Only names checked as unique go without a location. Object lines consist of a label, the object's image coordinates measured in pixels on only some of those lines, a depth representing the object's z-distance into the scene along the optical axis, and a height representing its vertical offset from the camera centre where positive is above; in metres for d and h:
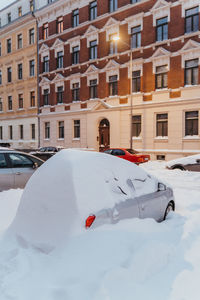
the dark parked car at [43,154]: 15.16 -1.34
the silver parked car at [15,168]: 7.03 -1.04
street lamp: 18.46 +2.37
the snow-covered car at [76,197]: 3.25 -0.89
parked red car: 15.66 -1.41
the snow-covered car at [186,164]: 11.67 -1.48
